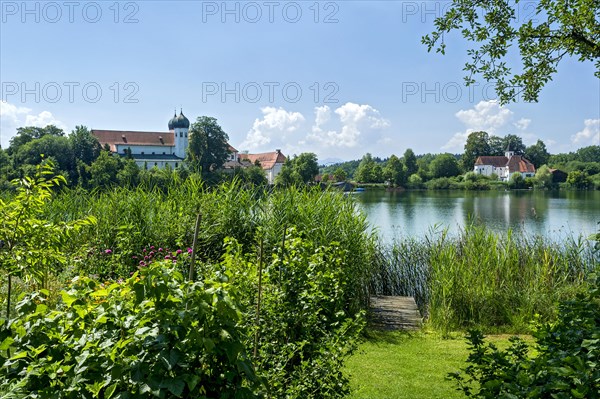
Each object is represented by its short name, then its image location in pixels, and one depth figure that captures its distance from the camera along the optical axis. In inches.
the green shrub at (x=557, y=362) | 73.7
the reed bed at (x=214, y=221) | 250.2
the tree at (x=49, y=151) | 2148.5
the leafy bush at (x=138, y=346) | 55.8
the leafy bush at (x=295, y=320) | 111.5
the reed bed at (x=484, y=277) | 271.1
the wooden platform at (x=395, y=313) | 267.3
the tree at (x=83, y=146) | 2486.5
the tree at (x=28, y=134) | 2454.5
